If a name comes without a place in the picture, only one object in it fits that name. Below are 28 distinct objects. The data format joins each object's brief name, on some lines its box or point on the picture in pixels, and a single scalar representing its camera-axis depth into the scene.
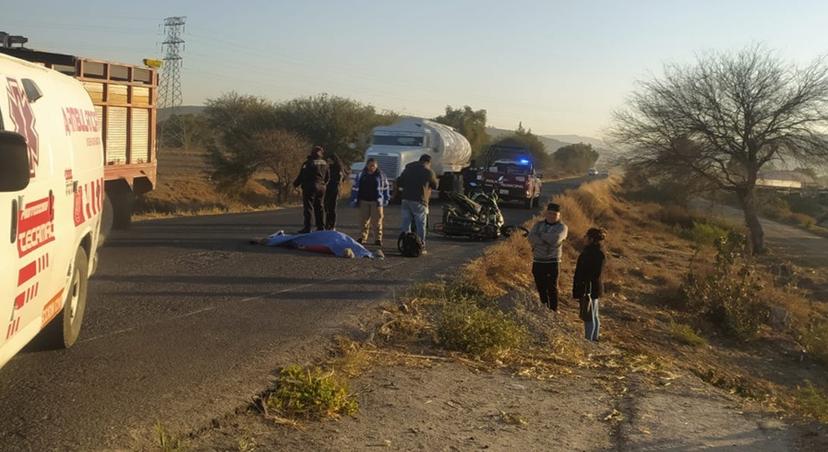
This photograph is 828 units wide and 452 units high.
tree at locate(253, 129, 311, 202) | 39.31
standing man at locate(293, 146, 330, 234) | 14.75
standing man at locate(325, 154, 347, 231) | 15.96
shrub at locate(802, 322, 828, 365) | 14.46
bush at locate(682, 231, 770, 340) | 15.58
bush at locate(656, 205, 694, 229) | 45.72
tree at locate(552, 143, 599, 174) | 157.41
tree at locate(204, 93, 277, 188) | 40.38
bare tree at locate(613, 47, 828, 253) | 35.84
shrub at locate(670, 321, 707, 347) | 13.16
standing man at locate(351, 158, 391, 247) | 14.68
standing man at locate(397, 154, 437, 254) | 13.38
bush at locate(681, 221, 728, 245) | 37.62
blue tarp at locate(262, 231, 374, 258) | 13.36
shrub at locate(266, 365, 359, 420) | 5.46
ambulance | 4.38
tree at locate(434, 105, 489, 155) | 78.94
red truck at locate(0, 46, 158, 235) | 11.44
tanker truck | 30.67
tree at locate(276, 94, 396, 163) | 48.59
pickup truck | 33.59
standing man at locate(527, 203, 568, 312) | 10.50
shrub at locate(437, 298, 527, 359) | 7.71
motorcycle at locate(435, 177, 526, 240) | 17.77
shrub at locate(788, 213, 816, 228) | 64.67
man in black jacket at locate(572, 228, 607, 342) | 10.09
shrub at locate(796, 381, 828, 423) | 8.09
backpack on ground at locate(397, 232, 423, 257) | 13.98
